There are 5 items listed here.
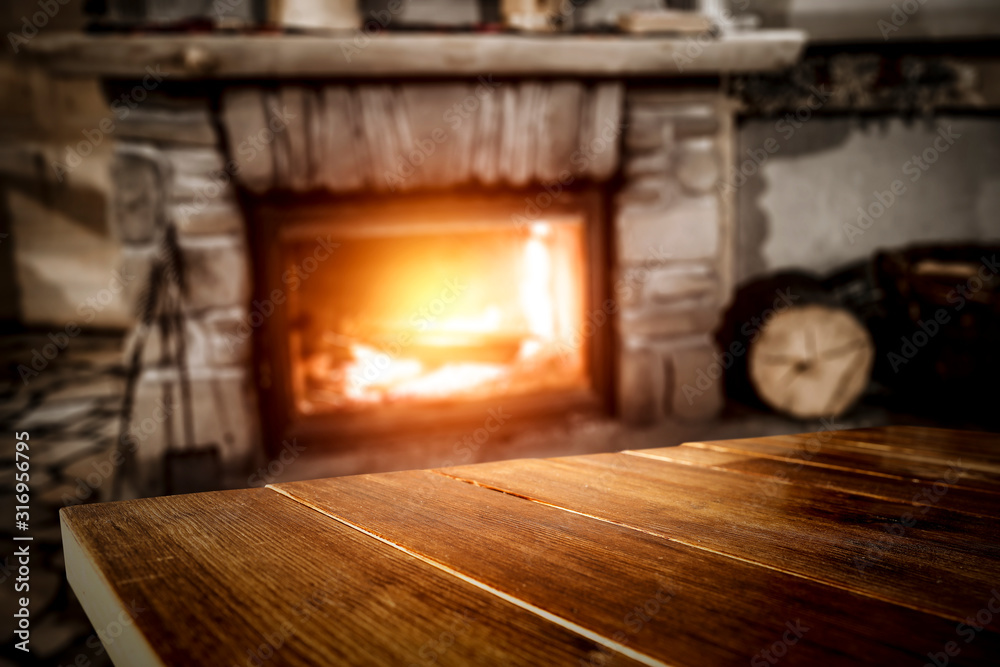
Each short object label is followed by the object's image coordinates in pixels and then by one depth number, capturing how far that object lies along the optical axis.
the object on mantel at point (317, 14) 2.24
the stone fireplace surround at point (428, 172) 2.18
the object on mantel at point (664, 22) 2.33
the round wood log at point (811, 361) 2.61
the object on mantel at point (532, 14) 2.37
